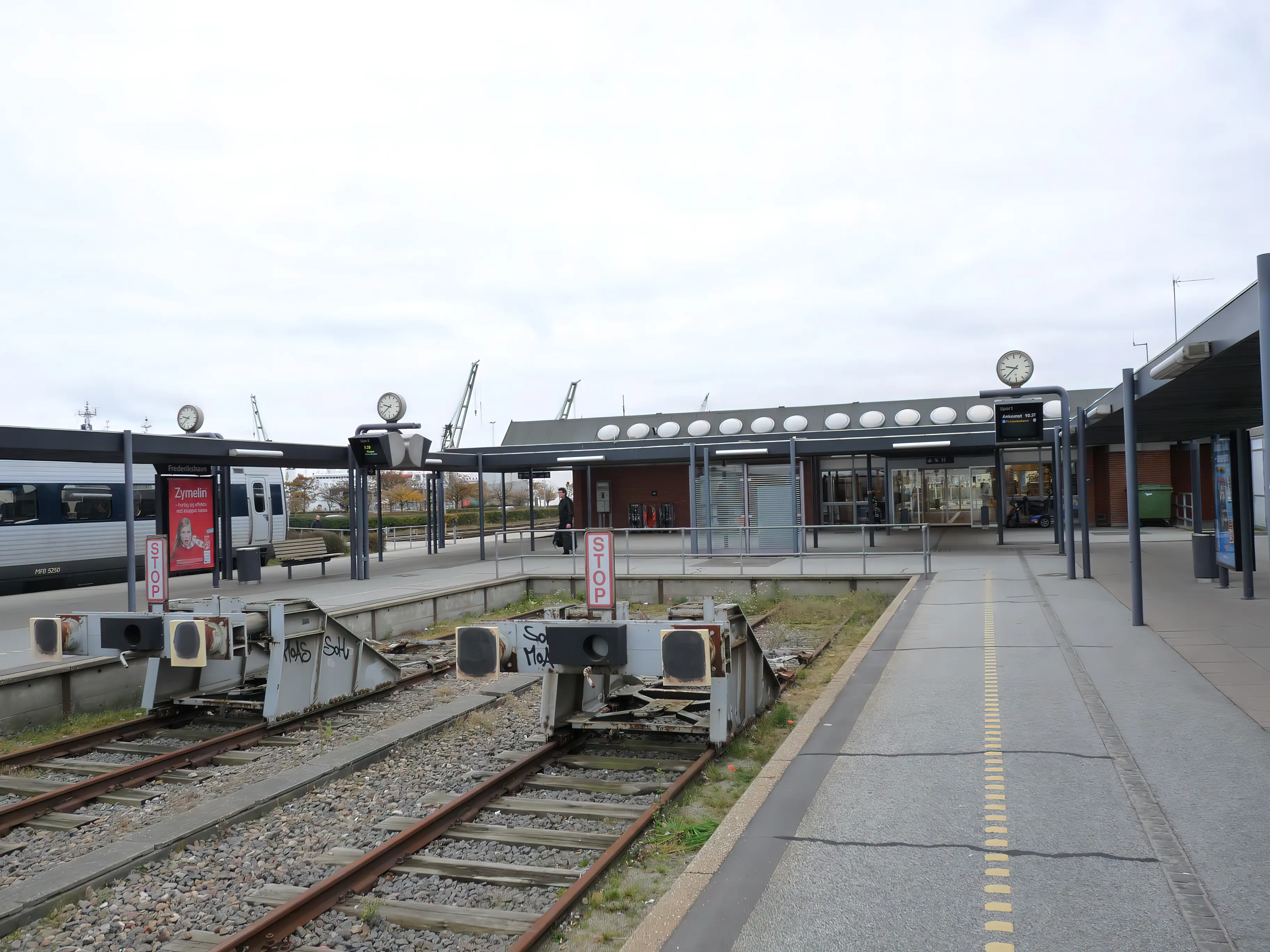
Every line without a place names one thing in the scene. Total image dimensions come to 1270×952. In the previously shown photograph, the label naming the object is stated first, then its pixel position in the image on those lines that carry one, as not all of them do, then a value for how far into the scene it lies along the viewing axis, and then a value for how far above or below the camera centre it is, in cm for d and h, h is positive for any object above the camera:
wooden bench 2131 -107
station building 2286 +74
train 1888 -19
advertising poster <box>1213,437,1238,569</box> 1330 -41
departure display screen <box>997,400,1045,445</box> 1666 +110
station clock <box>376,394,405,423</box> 2152 +226
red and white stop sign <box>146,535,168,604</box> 805 -53
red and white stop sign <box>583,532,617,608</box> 600 -50
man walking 2406 -54
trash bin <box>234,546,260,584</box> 1981 -120
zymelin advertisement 1769 -28
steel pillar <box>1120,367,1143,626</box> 1050 +0
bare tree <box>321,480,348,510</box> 6556 +80
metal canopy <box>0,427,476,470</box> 1333 +104
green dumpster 3138 -77
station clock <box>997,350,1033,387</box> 1884 +239
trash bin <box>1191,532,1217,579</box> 1462 -123
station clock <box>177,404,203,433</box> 2212 +223
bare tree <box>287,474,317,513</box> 6406 +94
